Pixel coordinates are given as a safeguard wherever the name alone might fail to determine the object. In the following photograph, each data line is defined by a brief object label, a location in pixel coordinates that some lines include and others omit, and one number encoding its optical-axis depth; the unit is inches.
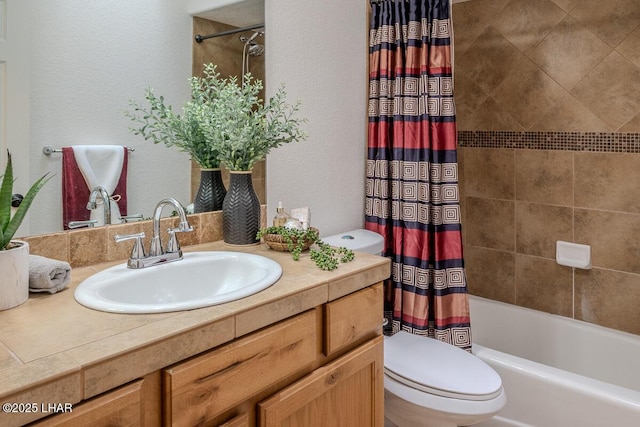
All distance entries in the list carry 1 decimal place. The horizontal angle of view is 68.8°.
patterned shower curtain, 81.7
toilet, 65.1
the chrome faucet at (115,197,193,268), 51.3
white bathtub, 70.0
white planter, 38.7
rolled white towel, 42.1
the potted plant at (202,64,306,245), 61.1
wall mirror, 49.4
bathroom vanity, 29.9
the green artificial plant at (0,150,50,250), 39.6
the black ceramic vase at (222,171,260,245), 63.1
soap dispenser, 65.3
